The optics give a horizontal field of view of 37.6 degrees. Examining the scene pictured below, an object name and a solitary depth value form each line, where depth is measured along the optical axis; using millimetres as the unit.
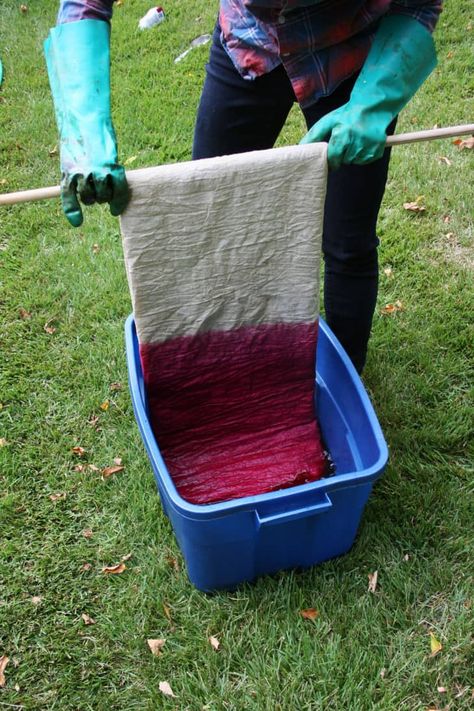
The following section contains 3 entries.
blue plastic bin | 1492
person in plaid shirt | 1386
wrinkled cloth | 1470
